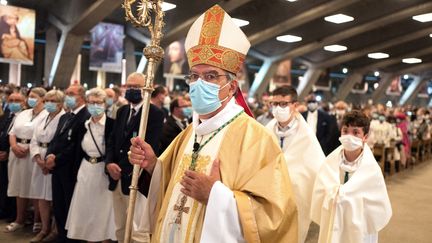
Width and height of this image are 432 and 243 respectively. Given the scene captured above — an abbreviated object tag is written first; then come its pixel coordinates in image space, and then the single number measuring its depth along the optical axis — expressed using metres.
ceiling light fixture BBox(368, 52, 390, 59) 25.33
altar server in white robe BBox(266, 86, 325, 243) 4.67
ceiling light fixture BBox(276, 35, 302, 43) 20.31
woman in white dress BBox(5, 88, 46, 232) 5.87
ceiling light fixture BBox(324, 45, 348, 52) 23.17
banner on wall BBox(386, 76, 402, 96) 32.44
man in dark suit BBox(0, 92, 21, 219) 6.41
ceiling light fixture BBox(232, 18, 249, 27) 17.34
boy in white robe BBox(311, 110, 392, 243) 3.61
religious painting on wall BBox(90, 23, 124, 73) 15.18
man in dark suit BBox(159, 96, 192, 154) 4.97
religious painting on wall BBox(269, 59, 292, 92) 24.17
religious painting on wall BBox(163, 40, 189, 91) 17.06
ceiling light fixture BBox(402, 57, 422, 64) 27.68
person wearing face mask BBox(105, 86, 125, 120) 7.03
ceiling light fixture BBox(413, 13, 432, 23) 17.55
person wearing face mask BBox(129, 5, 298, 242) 2.15
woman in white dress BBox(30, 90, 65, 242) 5.48
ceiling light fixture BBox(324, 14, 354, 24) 17.41
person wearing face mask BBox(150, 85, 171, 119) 5.41
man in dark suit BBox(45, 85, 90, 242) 5.07
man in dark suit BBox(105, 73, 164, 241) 4.48
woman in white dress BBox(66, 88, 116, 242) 4.82
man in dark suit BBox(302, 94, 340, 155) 7.00
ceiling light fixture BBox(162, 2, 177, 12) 14.00
